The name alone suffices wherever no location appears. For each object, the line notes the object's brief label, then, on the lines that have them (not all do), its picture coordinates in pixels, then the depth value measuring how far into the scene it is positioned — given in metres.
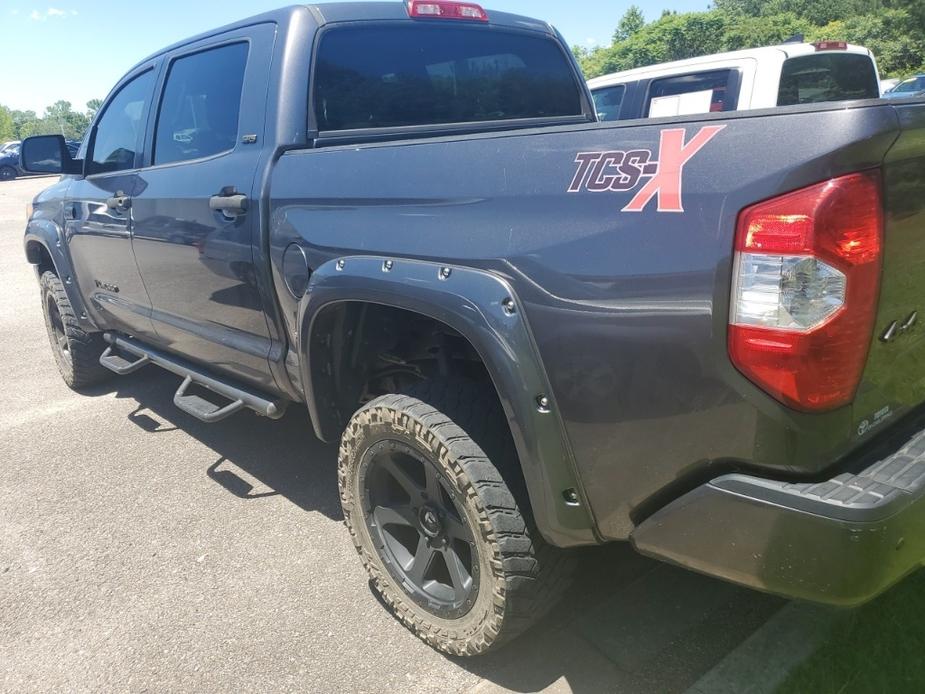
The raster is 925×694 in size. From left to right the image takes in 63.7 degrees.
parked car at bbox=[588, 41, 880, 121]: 6.02
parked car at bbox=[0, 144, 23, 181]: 32.66
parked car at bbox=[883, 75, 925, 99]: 16.91
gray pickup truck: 1.47
